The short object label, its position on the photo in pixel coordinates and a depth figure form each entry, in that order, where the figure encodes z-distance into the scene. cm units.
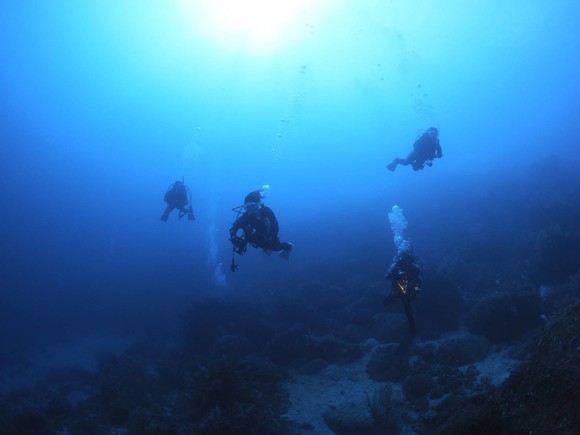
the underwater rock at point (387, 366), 912
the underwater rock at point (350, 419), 707
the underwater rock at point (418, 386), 786
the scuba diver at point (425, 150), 1580
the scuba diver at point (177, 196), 1489
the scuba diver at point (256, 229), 881
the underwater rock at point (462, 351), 895
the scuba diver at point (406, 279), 731
